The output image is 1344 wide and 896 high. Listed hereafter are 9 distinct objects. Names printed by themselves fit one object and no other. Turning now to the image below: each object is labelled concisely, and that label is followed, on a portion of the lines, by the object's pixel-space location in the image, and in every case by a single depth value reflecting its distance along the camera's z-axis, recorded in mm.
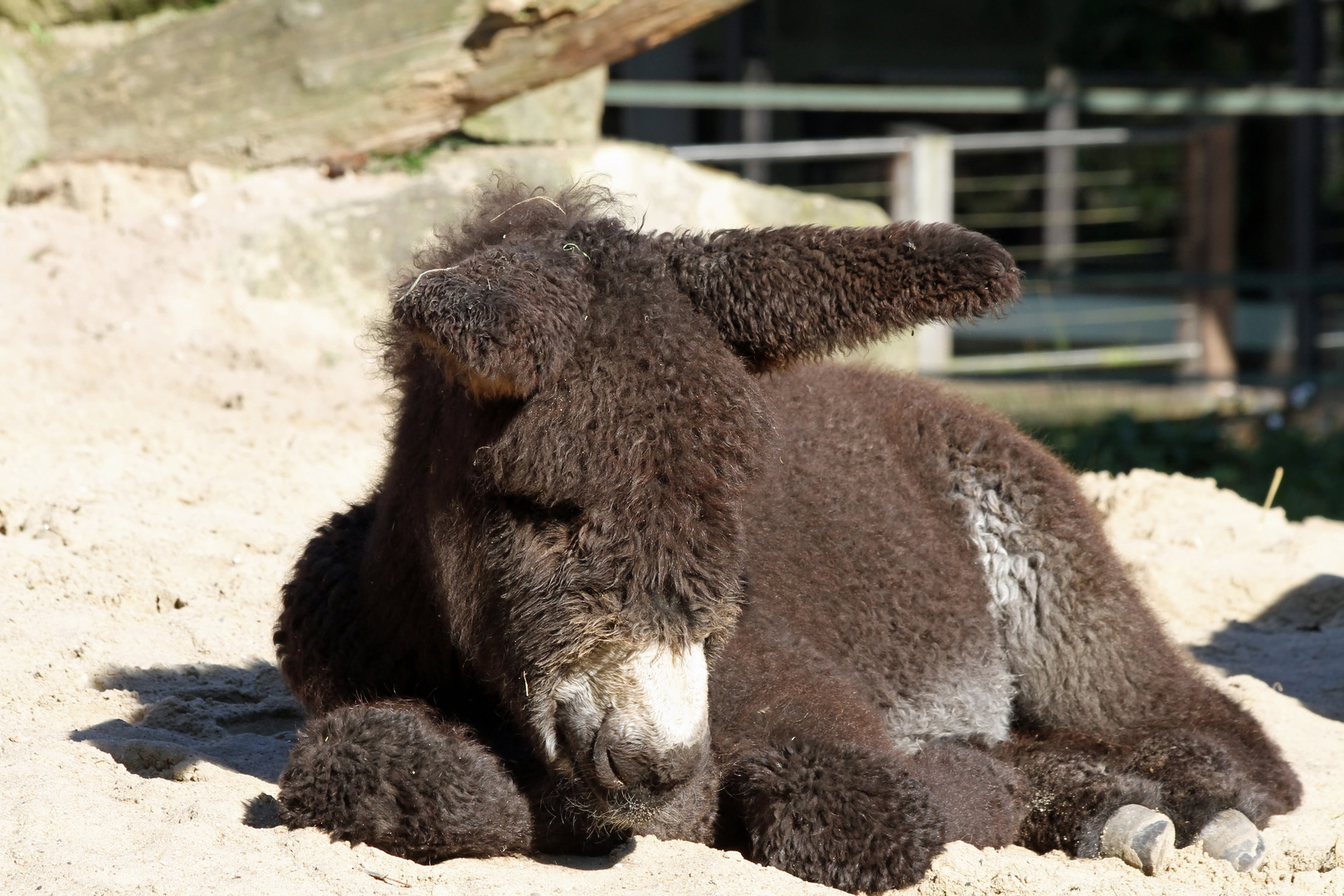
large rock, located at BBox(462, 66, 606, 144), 15305
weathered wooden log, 14031
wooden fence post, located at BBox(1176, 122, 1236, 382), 22203
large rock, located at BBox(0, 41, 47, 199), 13844
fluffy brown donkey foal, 5141
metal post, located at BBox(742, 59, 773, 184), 24875
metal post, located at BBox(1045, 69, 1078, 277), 26484
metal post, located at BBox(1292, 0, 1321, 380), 20406
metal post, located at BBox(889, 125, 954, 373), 19000
